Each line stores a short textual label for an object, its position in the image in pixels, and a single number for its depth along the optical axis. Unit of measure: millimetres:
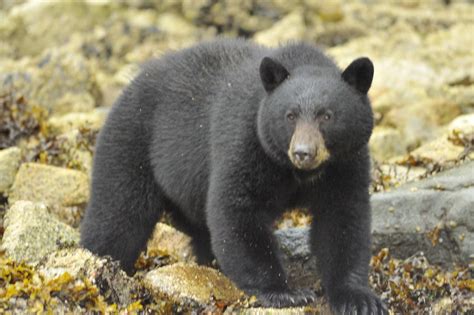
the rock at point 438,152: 18625
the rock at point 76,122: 21734
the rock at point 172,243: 16937
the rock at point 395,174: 18406
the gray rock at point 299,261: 15195
